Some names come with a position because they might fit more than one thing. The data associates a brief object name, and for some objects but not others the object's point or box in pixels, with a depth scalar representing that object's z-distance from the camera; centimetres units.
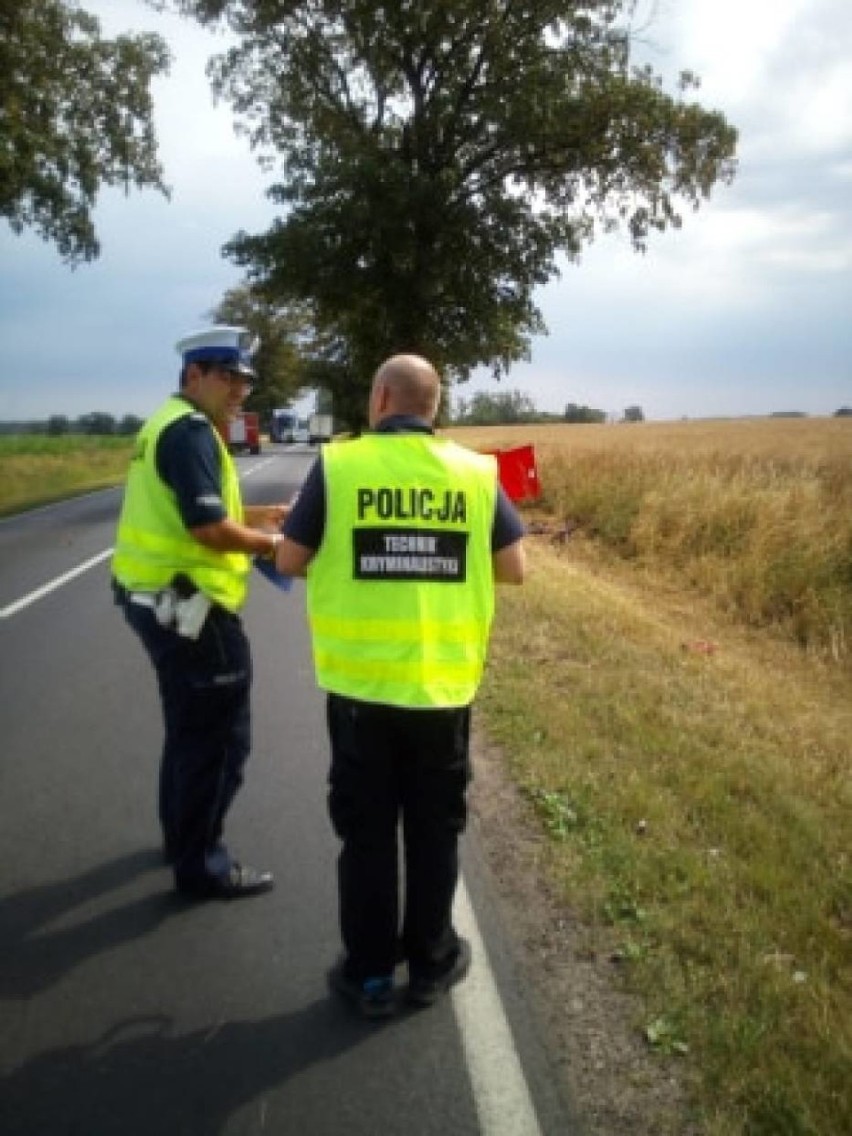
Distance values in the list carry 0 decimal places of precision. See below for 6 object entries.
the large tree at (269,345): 7062
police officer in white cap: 320
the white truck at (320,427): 5065
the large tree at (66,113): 1902
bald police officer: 276
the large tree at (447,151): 2072
